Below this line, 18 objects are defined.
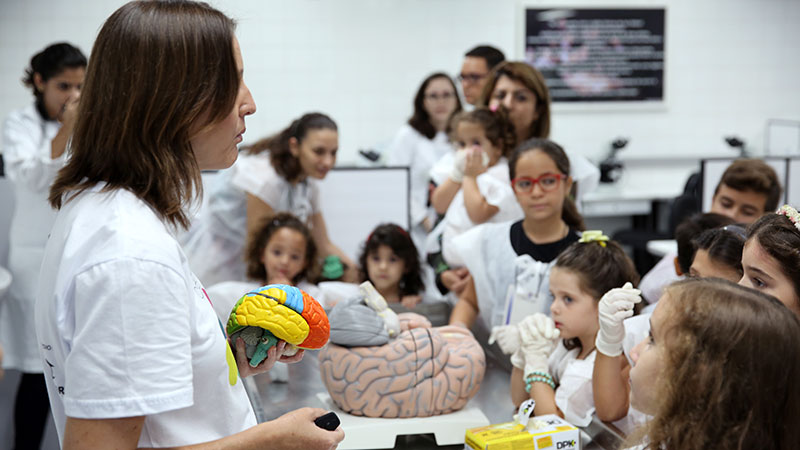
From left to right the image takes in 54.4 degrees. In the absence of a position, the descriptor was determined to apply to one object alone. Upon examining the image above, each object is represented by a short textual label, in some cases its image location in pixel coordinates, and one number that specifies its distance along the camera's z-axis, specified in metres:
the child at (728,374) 0.99
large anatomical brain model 1.65
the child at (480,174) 2.62
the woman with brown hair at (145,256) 0.89
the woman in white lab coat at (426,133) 4.14
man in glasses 3.51
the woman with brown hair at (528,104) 2.76
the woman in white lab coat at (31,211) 2.88
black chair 4.09
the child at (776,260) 1.33
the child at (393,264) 2.83
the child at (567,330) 1.68
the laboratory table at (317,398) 1.55
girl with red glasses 2.12
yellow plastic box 1.39
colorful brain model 1.17
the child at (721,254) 1.61
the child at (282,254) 2.82
